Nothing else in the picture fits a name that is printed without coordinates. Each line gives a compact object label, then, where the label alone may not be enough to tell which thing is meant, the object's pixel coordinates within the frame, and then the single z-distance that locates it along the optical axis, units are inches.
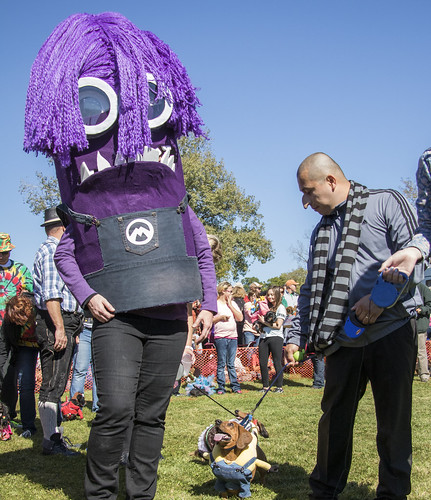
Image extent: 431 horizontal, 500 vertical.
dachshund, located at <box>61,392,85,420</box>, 274.8
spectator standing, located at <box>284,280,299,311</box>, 484.1
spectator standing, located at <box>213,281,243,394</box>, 412.5
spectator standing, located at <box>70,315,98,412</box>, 311.1
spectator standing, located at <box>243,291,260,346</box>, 534.0
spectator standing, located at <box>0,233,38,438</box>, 238.5
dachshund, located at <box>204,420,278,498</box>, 146.1
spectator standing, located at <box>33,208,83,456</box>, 196.1
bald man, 121.0
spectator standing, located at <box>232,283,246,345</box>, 537.3
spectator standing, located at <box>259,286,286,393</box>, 414.3
